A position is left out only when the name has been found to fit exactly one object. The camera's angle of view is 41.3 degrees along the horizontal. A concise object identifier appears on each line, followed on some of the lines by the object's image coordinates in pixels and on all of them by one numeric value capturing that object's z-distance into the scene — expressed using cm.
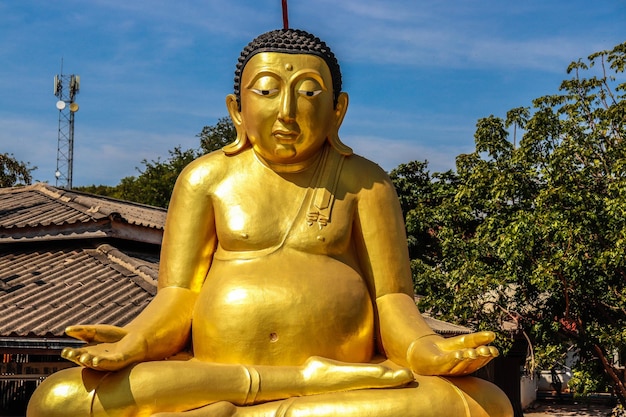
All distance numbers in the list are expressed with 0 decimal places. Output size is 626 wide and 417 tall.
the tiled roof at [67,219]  1077
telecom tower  2352
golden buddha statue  418
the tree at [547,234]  1246
